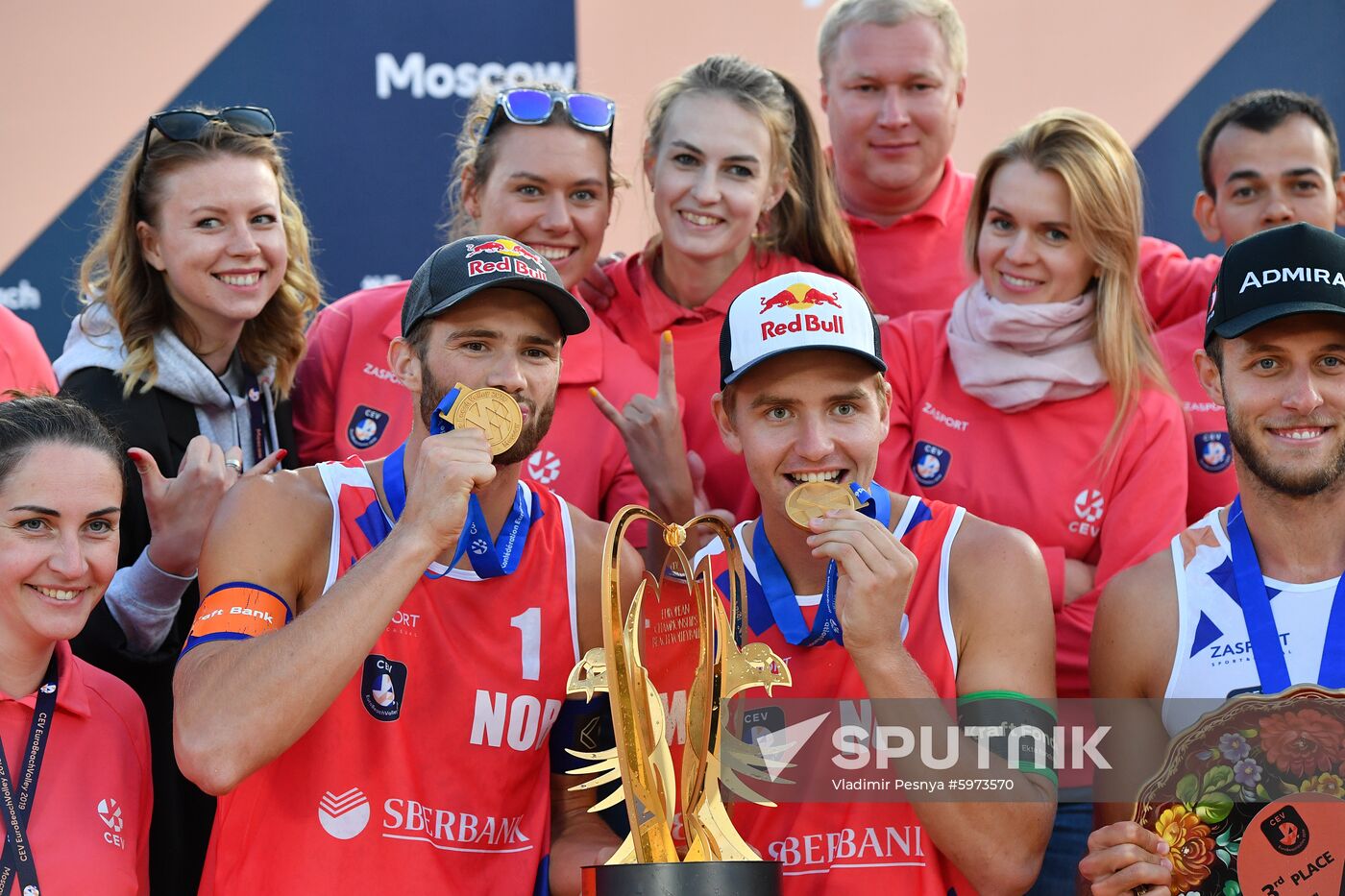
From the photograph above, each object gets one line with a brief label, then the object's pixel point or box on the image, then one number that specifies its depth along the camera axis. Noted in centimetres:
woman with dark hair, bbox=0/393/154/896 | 286
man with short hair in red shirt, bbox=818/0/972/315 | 473
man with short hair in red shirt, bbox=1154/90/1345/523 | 452
